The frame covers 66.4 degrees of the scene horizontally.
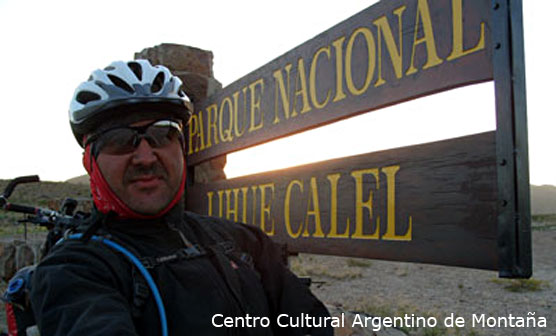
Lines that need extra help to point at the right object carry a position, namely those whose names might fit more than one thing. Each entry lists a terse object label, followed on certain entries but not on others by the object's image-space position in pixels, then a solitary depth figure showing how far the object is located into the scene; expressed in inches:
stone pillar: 193.8
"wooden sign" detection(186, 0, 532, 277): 74.4
